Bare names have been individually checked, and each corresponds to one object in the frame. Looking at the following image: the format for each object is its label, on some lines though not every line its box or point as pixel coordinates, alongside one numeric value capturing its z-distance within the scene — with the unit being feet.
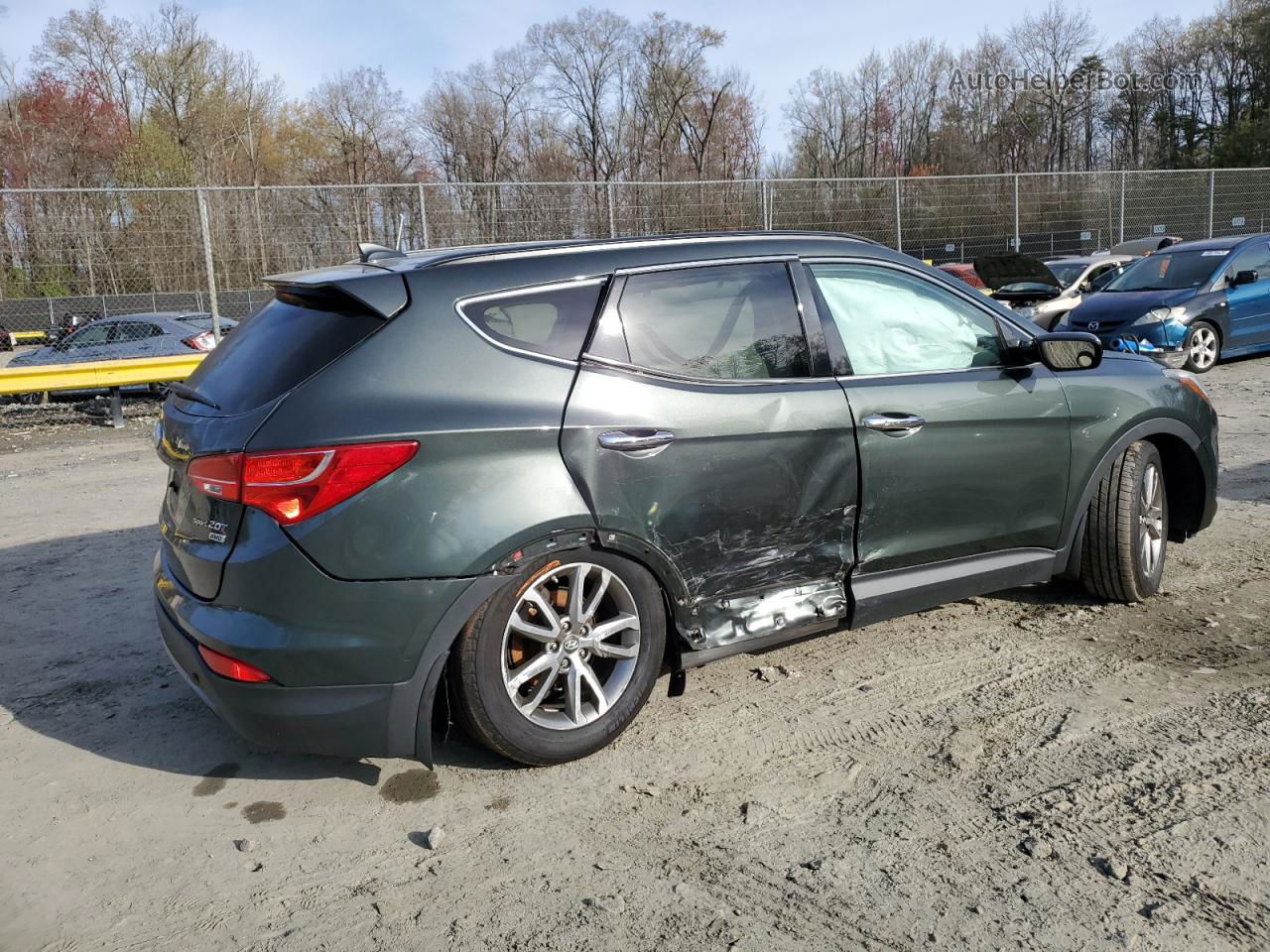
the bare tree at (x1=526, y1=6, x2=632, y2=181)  158.40
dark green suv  9.77
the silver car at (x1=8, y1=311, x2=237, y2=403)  45.70
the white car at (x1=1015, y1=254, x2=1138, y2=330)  44.14
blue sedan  40.24
